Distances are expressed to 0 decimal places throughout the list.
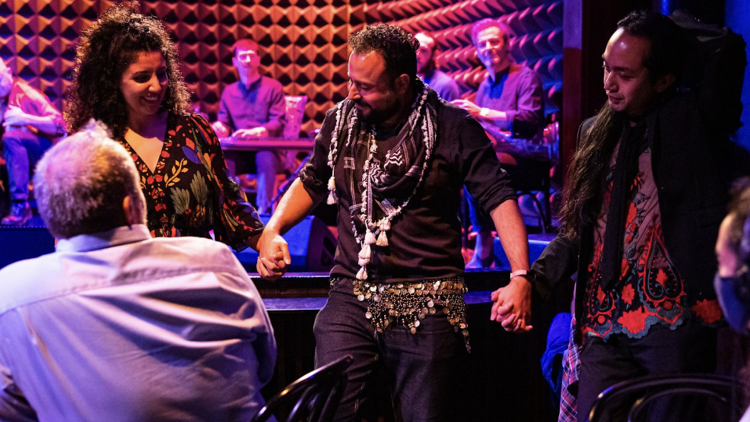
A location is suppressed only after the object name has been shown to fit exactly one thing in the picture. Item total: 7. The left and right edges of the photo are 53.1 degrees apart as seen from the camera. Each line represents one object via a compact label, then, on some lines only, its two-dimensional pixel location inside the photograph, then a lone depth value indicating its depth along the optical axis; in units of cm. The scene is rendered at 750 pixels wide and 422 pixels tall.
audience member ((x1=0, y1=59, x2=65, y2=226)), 603
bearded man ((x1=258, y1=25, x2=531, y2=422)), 212
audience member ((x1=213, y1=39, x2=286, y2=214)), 734
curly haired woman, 229
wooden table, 596
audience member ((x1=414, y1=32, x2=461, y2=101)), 565
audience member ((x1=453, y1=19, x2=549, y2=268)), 466
